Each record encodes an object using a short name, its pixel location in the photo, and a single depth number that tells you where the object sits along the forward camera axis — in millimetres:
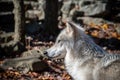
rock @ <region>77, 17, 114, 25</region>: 17188
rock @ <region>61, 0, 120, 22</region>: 17953
